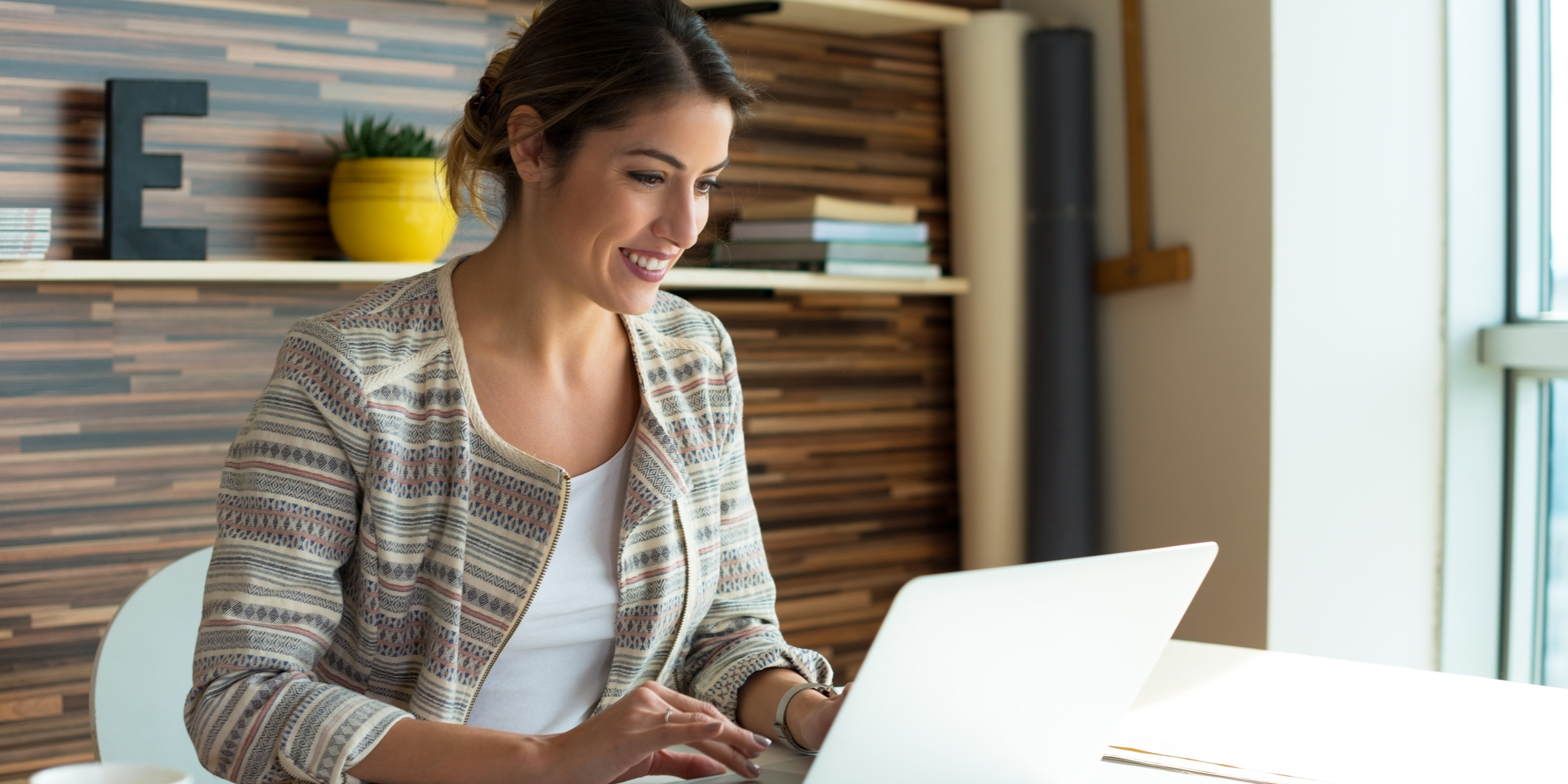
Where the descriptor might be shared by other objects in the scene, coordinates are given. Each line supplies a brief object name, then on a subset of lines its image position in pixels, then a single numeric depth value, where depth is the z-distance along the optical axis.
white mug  0.75
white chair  1.42
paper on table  1.07
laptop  0.85
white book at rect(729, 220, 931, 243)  2.48
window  2.31
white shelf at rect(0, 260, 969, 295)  1.82
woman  1.15
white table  1.11
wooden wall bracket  2.56
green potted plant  2.05
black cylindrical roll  2.63
